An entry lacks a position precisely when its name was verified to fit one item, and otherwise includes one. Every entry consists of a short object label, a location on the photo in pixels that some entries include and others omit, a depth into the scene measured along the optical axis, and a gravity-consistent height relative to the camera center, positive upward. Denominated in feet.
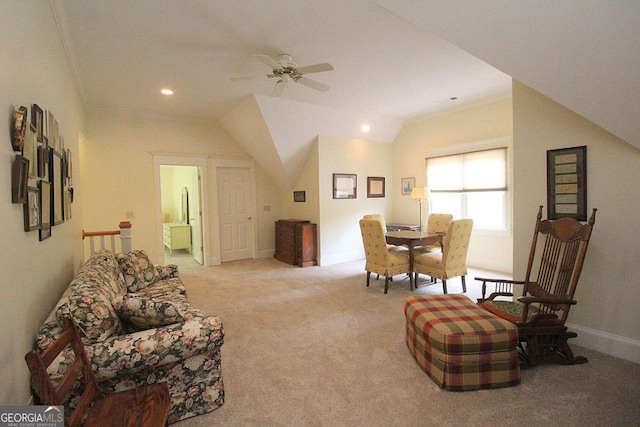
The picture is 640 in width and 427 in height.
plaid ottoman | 6.36 -3.34
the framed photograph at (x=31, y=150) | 4.84 +0.97
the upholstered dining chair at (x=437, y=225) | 15.30 -1.30
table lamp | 15.62 +0.39
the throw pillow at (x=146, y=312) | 5.62 -2.03
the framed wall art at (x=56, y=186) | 6.70 +0.51
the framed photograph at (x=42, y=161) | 5.65 +0.92
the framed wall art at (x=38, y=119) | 5.37 +1.66
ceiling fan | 9.37 +4.45
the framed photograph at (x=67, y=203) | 8.21 +0.11
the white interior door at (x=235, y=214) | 19.56 -0.66
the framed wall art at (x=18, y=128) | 4.41 +1.19
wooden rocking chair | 6.97 -2.45
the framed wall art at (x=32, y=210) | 4.90 -0.04
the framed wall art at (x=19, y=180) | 4.36 +0.41
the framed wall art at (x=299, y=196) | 19.54 +0.45
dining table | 12.69 -1.70
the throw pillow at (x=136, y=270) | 9.95 -2.28
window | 15.66 +0.79
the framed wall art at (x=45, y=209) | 5.74 -0.04
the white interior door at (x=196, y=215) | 19.01 -0.71
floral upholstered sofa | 4.99 -2.46
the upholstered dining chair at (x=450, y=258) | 11.94 -2.47
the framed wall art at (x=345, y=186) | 18.81 +1.04
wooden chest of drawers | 18.14 -2.53
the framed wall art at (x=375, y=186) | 20.42 +1.07
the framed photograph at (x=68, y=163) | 8.79 +1.38
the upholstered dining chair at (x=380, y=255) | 12.78 -2.42
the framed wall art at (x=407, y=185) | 20.10 +1.07
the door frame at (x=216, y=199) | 18.97 +0.33
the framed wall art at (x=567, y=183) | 7.96 +0.41
